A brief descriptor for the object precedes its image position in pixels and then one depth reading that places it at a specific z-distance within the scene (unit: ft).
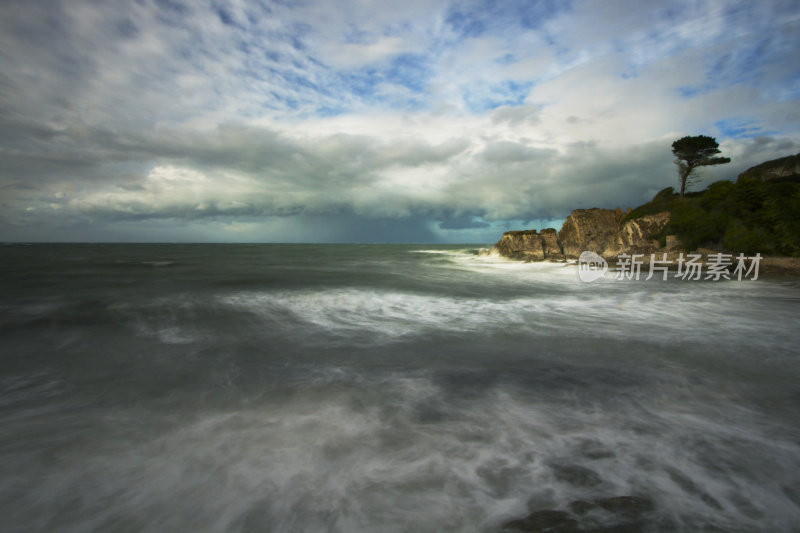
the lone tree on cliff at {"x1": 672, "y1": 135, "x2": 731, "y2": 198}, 118.01
